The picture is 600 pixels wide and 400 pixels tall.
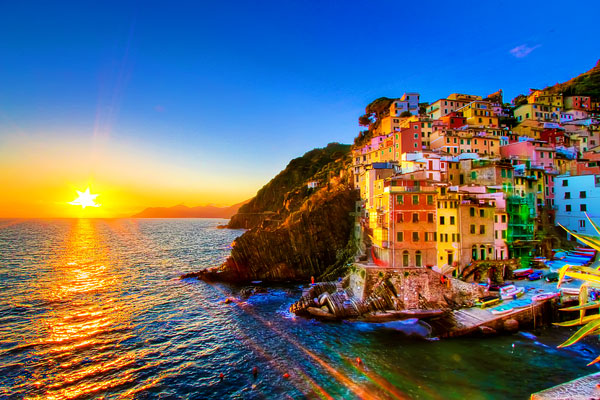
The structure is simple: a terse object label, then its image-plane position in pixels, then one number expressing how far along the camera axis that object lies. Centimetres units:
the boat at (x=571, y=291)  3209
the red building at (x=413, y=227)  3925
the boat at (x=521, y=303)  3120
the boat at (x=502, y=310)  3072
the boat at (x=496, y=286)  3528
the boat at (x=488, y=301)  3284
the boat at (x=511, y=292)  3319
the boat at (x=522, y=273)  3803
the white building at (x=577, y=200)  4650
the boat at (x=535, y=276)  3722
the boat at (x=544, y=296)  3144
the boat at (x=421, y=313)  3375
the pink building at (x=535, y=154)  5694
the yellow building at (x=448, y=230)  3797
